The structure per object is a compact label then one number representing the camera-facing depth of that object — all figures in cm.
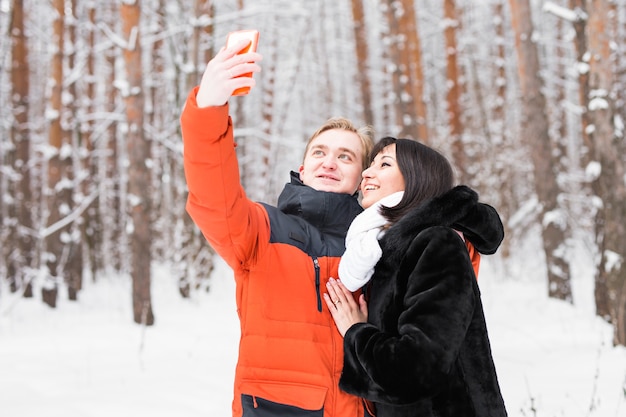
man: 169
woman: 159
